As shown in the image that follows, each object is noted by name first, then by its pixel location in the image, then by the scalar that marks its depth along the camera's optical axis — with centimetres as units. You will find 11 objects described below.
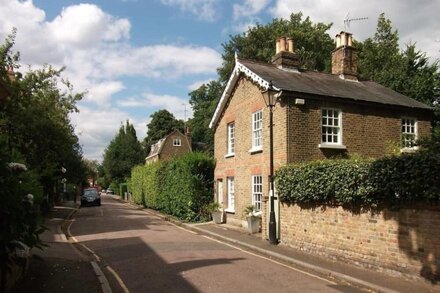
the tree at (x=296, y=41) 4684
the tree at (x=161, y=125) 8950
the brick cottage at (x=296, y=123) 1841
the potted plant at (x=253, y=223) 1939
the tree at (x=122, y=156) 8375
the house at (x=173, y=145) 7388
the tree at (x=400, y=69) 3066
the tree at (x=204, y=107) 6421
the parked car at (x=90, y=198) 4675
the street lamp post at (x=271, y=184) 1608
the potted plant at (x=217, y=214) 2411
